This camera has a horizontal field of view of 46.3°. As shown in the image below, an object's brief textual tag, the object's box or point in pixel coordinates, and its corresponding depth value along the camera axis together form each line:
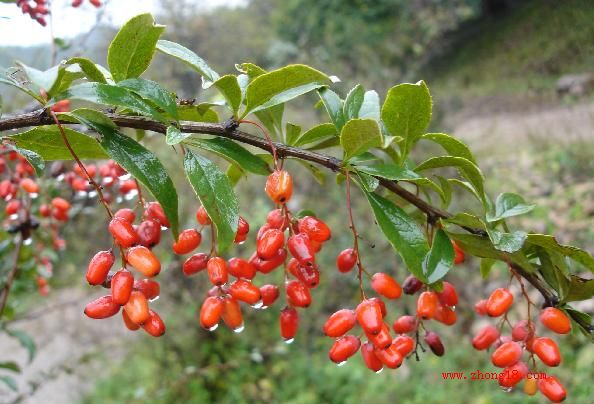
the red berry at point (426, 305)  0.21
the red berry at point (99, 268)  0.18
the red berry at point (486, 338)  0.23
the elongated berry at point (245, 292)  0.19
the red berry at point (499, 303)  0.21
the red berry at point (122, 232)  0.18
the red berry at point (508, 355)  0.21
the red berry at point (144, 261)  0.18
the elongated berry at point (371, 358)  0.20
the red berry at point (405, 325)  0.22
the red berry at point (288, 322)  0.21
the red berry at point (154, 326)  0.18
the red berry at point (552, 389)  0.21
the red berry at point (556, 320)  0.20
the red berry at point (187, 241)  0.20
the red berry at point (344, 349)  0.20
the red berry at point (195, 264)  0.20
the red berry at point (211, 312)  0.19
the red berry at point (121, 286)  0.18
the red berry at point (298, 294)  0.20
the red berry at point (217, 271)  0.19
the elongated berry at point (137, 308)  0.18
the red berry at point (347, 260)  0.21
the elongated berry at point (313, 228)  0.20
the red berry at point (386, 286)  0.20
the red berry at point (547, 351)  0.20
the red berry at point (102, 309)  0.18
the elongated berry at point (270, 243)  0.19
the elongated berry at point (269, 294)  0.21
